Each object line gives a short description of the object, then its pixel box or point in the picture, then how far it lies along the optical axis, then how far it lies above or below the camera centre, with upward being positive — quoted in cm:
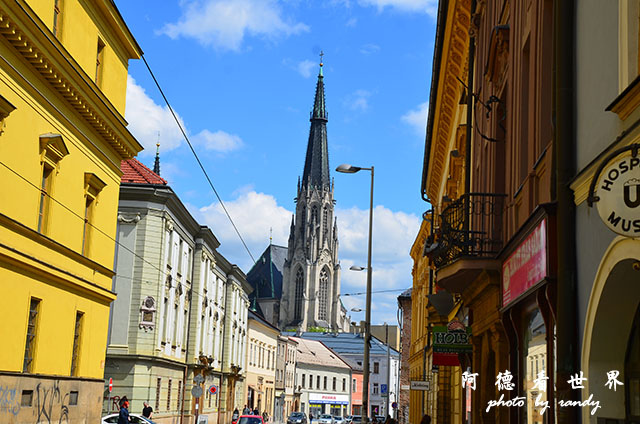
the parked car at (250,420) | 3506 -173
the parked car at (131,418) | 2795 -152
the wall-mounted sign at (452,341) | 1731 +89
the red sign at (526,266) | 899 +144
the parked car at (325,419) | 7025 -323
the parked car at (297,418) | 6651 -309
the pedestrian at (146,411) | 3412 -149
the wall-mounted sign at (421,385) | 3053 -5
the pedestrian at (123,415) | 2636 -130
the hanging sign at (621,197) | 582 +136
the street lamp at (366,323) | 2886 +203
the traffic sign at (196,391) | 3494 -65
